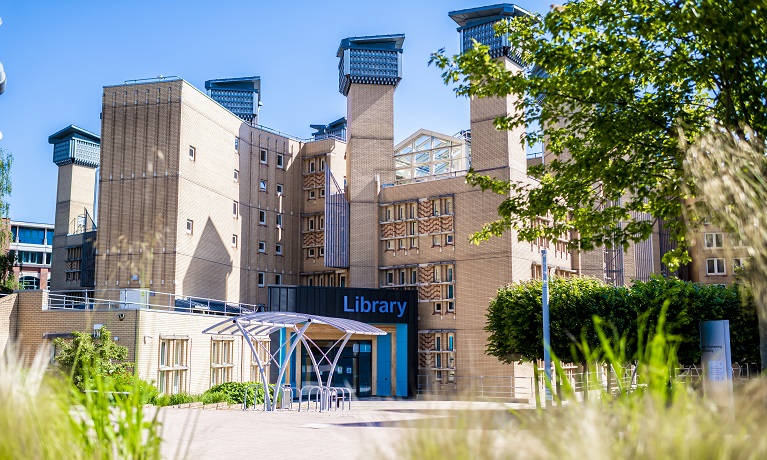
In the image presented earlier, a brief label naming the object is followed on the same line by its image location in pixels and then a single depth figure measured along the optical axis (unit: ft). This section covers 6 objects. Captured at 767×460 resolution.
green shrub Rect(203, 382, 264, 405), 91.89
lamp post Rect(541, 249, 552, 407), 80.33
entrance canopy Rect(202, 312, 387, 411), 77.82
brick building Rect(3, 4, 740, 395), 130.00
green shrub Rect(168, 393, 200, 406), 83.61
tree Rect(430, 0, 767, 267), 33.45
